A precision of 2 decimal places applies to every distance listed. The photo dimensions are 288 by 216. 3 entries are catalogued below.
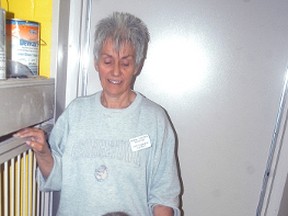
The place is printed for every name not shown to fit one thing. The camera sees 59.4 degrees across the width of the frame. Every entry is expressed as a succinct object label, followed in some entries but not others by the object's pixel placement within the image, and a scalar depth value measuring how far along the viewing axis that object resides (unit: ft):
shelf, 2.26
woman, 2.94
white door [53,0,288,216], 3.63
